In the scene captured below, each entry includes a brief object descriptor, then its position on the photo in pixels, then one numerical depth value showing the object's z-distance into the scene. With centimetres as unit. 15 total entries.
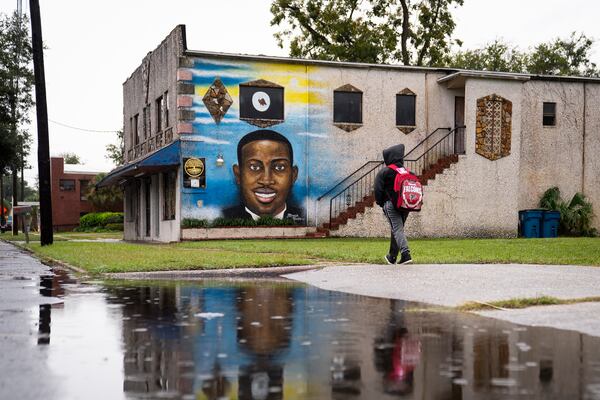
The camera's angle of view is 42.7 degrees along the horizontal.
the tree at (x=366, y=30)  4391
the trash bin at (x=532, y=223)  2919
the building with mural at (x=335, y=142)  2686
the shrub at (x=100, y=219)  6134
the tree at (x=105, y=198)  6800
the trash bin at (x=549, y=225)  2928
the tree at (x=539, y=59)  5309
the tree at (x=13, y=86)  3409
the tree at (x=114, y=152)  8524
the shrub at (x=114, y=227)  5984
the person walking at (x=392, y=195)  1263
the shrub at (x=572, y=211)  2980
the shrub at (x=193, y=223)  2653
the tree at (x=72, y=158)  12553
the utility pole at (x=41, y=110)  2236
